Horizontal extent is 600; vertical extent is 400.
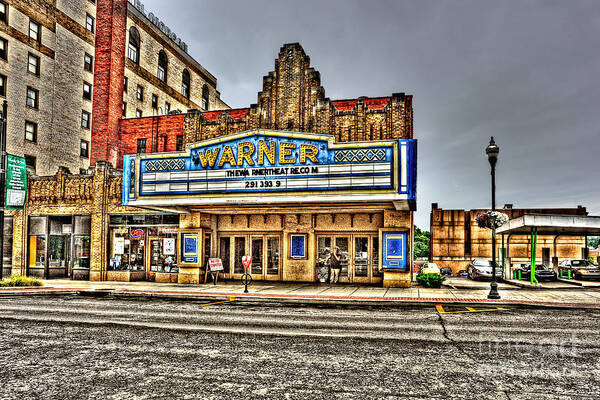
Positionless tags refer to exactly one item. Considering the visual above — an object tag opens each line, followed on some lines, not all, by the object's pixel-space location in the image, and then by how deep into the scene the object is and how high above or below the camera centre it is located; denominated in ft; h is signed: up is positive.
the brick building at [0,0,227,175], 123.03 +46.76
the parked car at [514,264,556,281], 88.33 -8.75
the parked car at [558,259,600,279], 92.41 -8.23
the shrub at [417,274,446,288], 70.18 -8.09
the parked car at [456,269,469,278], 154.92 -15.71
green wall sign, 83.51 +7.91
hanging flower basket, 62.90 +1.45
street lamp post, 60.60 +9.83
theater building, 65.21 +4.02
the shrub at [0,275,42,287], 74.14 -9.82
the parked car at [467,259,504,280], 98.43 -9.30
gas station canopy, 74.28 +1.11
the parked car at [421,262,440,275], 100.15 -9.11
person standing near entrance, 76.69 -6.35
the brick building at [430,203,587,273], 166.09 -4.36
